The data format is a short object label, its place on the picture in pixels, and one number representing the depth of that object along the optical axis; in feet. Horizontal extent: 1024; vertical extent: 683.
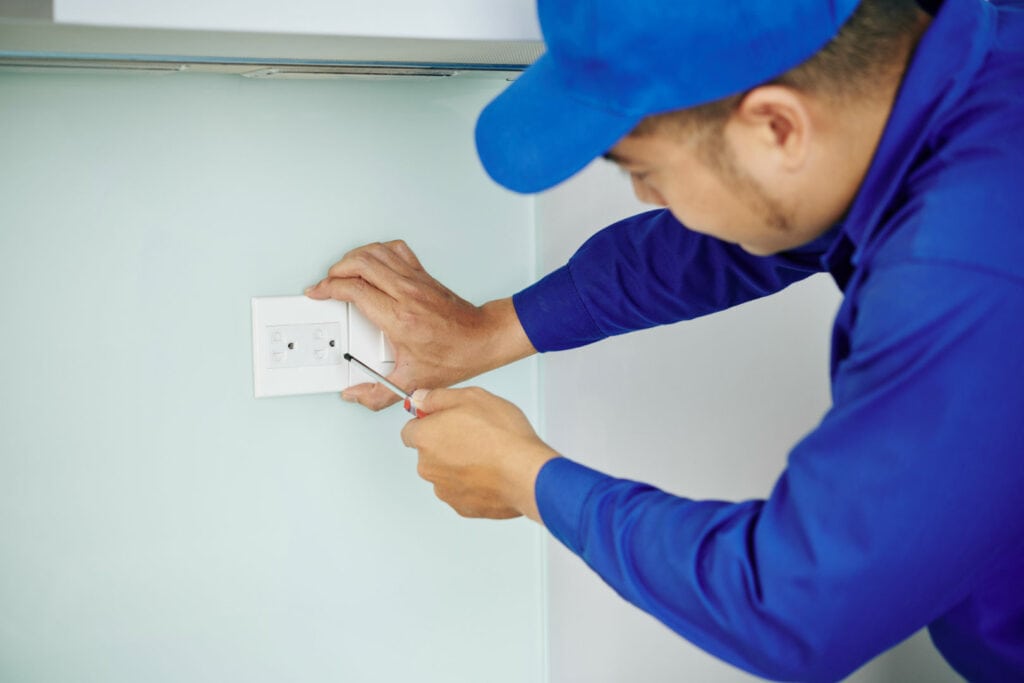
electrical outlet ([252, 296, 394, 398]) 3.23
